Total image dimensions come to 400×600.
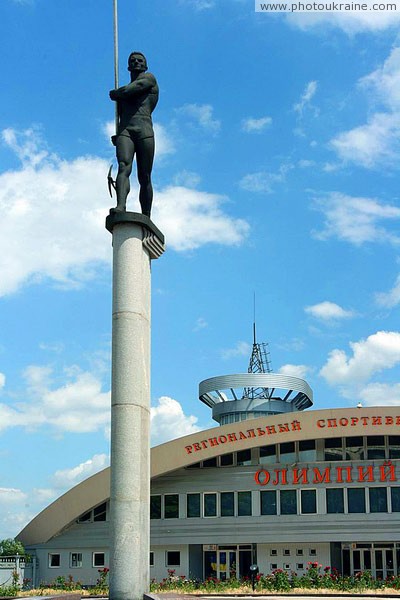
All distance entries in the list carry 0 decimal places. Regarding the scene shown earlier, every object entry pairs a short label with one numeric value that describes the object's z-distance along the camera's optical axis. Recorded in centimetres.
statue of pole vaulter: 2434
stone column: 2147
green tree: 8489
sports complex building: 4544
